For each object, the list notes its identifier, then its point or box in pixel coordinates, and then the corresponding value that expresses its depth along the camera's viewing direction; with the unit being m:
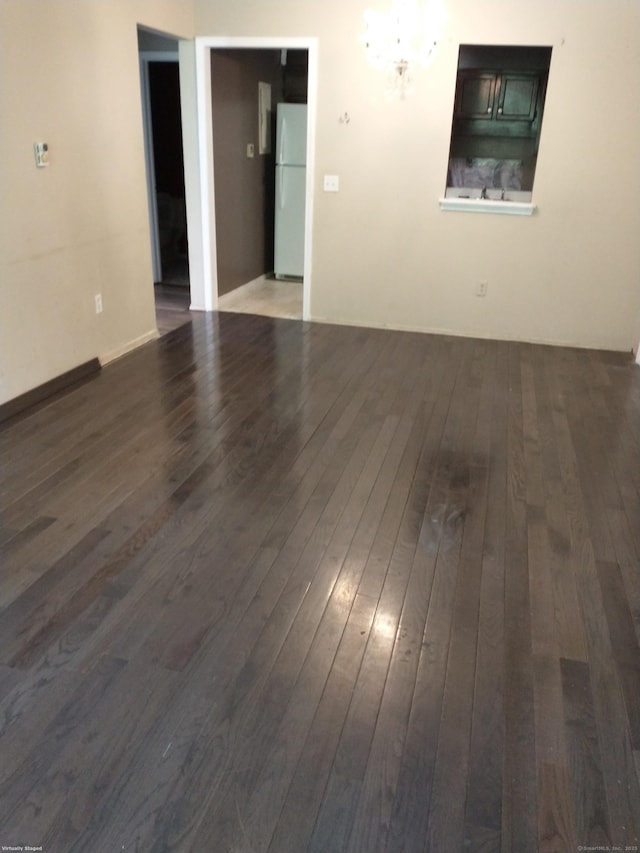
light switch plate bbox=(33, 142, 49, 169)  3.32
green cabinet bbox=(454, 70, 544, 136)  5.75
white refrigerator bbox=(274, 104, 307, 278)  6.09
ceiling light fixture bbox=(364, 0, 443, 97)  4.24
